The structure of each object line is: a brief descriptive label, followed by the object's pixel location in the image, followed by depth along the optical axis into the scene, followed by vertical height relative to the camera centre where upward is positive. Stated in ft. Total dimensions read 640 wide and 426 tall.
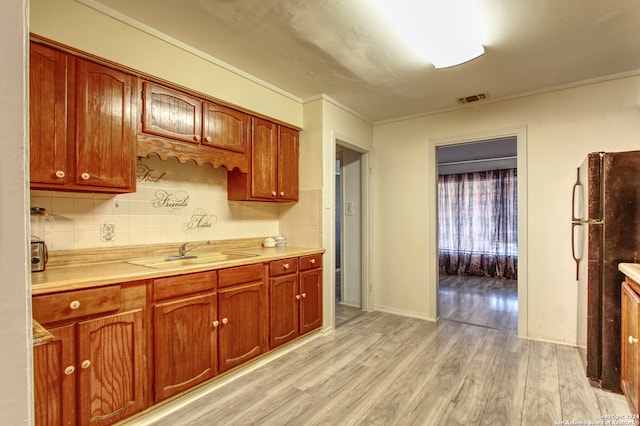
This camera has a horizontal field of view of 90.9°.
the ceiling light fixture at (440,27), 6.20 +4.03
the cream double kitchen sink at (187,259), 7.42 -1.22
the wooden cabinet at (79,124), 5.42 +1.68
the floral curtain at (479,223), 19.25 -0.81
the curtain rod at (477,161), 19.19 +3.20
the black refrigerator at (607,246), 6.91 -0.81
